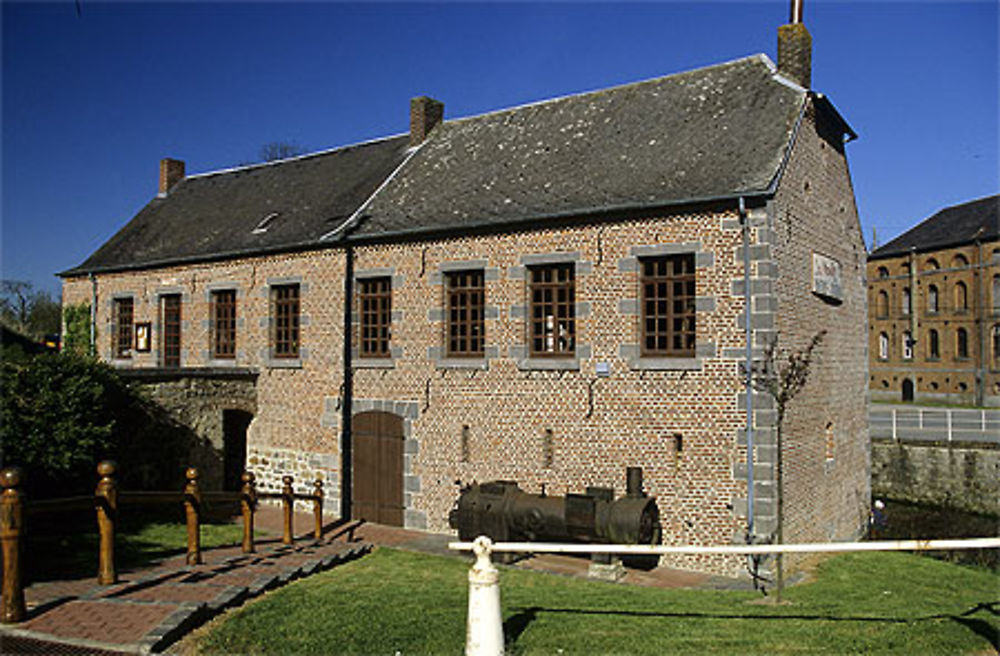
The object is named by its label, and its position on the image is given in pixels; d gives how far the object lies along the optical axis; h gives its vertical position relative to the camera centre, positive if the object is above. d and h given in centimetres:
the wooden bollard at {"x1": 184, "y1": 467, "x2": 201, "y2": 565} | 879 -169
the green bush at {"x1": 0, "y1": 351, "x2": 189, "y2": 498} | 1059 -71
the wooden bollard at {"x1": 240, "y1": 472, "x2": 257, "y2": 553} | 995 -180
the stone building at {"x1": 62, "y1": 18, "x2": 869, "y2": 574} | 1148 +112
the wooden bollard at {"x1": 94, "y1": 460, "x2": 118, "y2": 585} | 755 -150
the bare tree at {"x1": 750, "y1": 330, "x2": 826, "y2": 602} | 1038 -14
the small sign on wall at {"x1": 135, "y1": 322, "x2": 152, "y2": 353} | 1941 +85
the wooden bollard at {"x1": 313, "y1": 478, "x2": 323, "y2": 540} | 1216 -224
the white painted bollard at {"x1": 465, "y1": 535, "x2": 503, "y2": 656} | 494 -159
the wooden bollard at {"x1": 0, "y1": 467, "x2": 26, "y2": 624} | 635 -144
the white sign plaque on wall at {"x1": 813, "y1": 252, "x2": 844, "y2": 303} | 1311 +159
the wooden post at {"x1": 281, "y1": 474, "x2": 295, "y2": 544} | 1096 -195
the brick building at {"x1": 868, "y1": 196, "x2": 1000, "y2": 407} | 3875 +324
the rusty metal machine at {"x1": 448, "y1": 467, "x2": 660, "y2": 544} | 1109 -220
